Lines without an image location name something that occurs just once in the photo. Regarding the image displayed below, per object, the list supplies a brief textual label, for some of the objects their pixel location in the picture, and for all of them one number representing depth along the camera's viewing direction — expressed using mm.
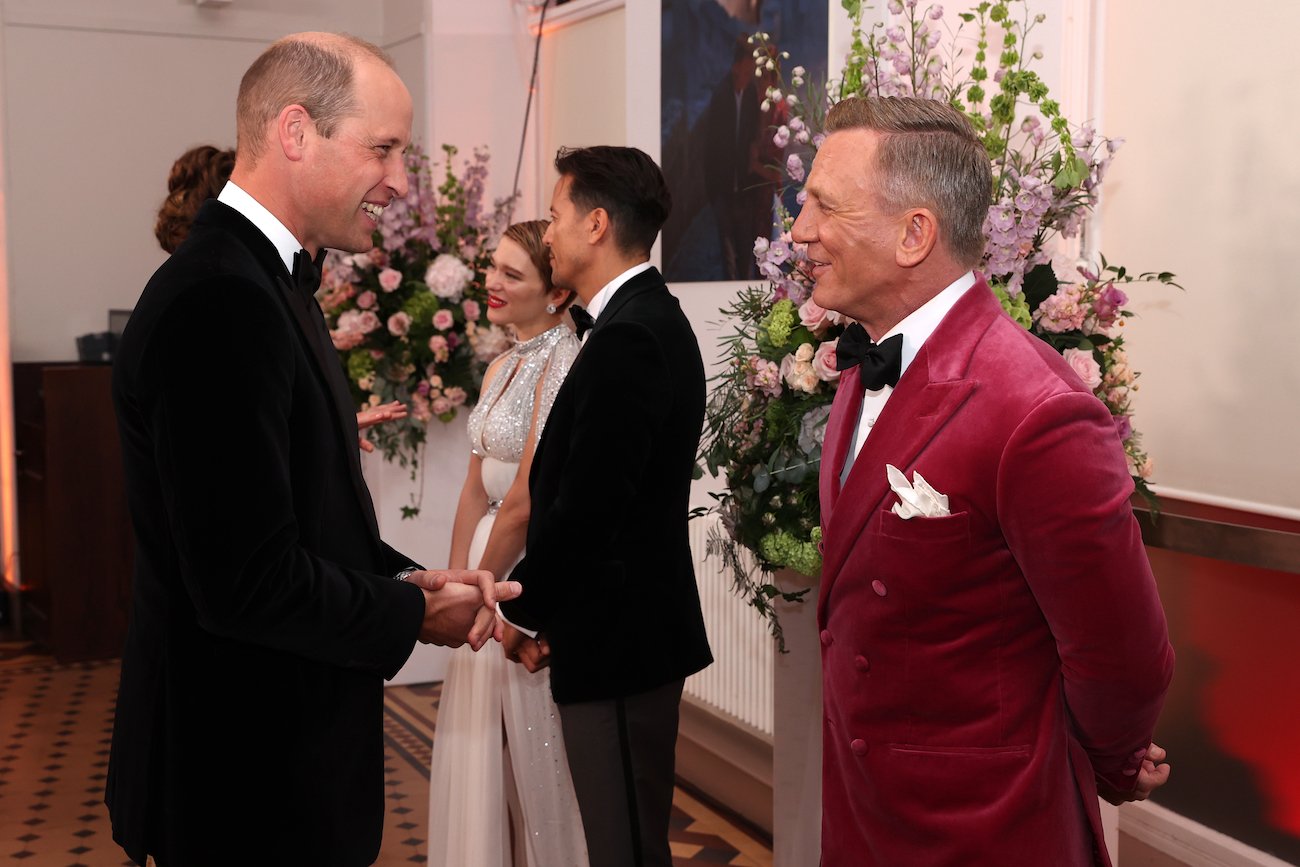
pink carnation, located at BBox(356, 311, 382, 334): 5160
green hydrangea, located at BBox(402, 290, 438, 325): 5199
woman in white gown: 2900
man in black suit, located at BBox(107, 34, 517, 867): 1643
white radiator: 4098
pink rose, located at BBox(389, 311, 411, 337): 5164
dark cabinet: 6281
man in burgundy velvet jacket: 1516
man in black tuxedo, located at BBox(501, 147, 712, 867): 2463
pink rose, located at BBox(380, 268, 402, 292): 5127
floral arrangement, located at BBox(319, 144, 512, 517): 5172
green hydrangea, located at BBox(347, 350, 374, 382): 5219
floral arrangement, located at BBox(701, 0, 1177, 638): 2398
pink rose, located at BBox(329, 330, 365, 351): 5141
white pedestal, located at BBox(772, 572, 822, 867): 2793
